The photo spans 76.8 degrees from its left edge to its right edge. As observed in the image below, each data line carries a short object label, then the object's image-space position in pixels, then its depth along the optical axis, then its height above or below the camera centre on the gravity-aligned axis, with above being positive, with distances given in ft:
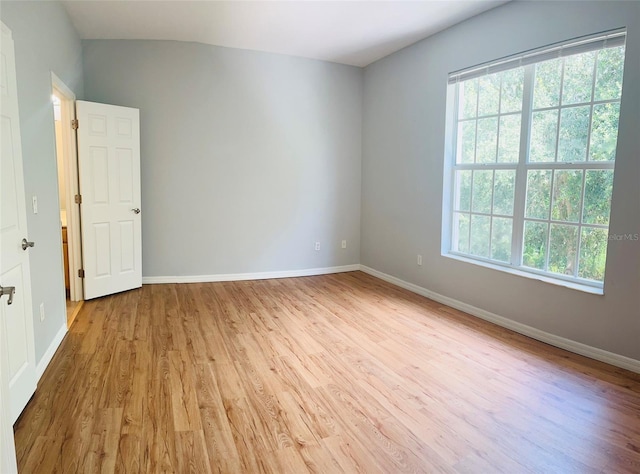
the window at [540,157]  9.34 +1.15
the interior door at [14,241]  6.35 -0.80
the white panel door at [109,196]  13.10 -0.06
